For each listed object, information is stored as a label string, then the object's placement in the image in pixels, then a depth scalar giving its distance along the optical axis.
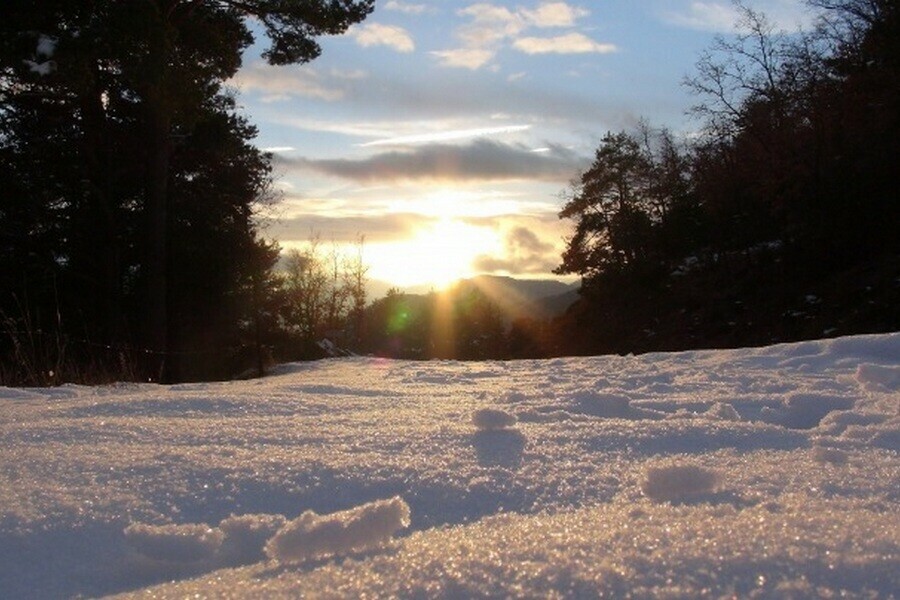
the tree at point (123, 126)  10.38
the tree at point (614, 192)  28.86
